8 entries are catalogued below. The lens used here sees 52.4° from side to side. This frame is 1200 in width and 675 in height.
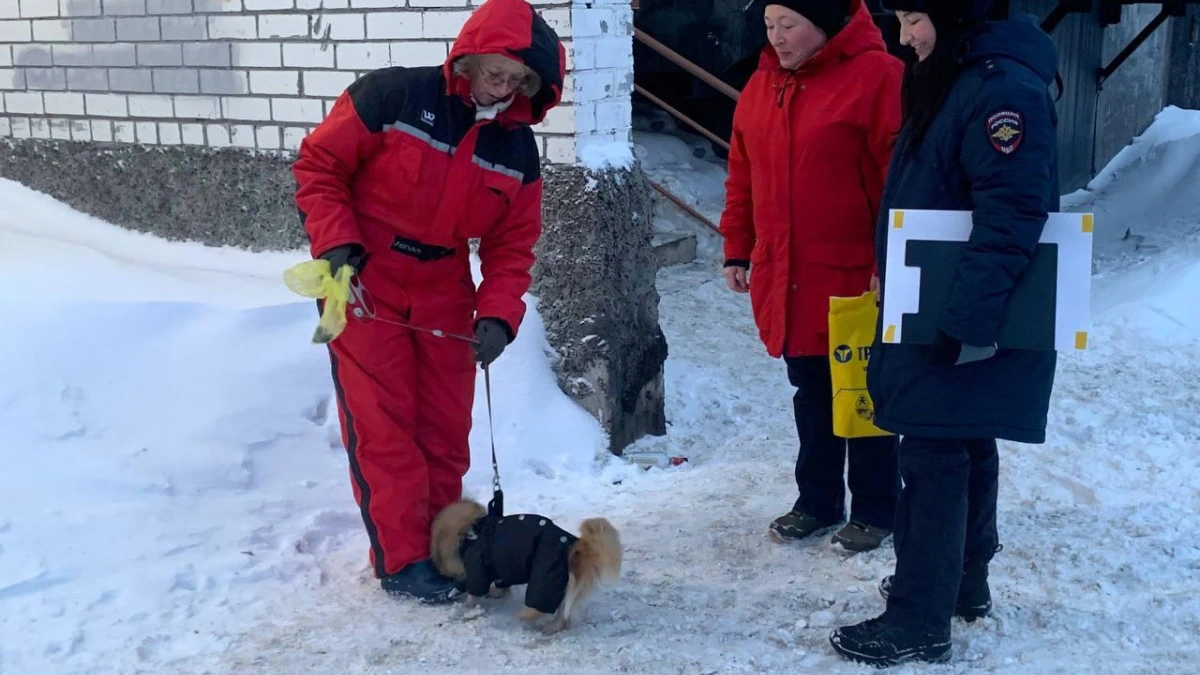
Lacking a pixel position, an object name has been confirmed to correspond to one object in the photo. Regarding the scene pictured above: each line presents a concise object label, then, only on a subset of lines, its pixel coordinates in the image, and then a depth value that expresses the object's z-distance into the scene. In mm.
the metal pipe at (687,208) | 8108
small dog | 3041
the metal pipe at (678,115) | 8117
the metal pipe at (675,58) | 6871
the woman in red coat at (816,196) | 3393
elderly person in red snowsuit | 3160
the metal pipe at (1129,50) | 12823
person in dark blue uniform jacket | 2623
